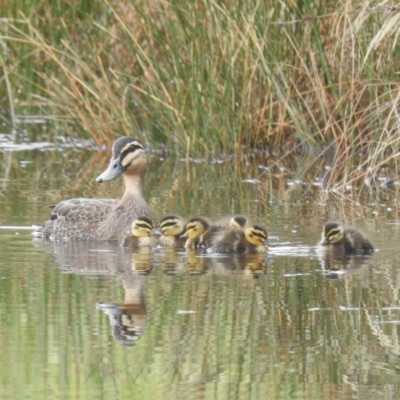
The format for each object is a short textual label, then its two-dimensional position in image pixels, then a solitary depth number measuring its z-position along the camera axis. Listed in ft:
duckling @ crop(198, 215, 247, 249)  50.11
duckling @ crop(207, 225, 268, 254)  49.01
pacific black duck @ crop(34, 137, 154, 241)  54.49
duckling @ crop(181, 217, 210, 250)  50.78
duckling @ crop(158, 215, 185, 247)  51.47
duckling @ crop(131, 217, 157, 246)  52.29
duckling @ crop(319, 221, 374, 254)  49.01
